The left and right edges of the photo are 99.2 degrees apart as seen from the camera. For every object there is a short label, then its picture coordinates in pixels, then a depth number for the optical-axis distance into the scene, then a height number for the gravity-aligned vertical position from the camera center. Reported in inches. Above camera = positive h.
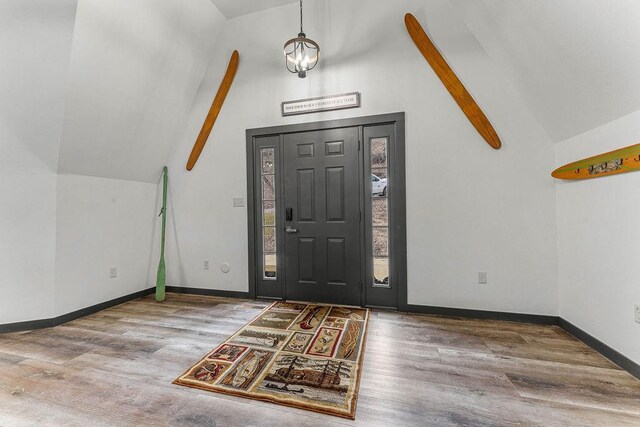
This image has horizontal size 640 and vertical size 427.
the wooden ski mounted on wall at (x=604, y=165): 67.4 +14.9
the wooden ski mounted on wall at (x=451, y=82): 105.3 +54.0
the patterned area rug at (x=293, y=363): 64.4 -41.1
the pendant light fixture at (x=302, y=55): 109.9 +70.5
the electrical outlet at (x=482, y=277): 108.2 -23.7
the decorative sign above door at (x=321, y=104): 121.0 +52.9
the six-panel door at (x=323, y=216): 122.9 +1.6
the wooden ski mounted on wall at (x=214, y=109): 137.1 +57.1
